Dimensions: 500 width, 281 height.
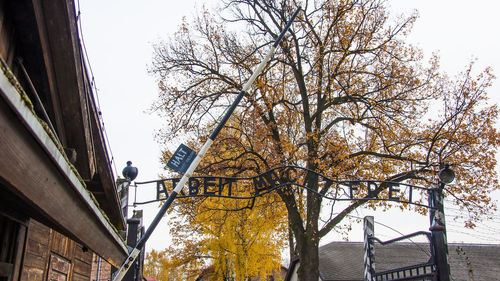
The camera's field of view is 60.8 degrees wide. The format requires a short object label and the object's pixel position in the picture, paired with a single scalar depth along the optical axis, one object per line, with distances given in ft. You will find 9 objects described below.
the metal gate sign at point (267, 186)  33.45
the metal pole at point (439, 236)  30.12
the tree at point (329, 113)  47.55
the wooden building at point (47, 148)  7.35
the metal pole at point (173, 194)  19.27
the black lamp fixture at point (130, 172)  31.60
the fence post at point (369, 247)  40.34
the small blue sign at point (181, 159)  23.57
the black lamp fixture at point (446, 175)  31.73
